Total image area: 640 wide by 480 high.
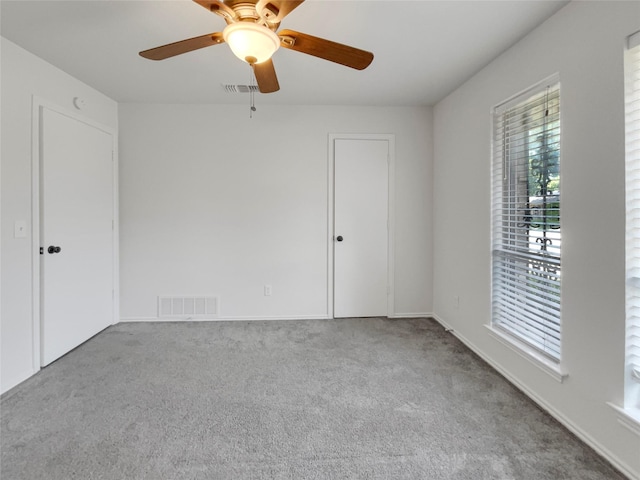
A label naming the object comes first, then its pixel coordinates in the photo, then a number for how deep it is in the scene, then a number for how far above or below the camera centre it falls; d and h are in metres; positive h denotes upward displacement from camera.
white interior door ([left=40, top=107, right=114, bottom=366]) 2.43 +0.07
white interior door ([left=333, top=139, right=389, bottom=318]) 3.45 +0.15
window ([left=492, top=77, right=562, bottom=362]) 1.89 +0.14
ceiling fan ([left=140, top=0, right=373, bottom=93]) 1.29 +0.98
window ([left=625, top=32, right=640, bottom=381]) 1.42 +0.16
